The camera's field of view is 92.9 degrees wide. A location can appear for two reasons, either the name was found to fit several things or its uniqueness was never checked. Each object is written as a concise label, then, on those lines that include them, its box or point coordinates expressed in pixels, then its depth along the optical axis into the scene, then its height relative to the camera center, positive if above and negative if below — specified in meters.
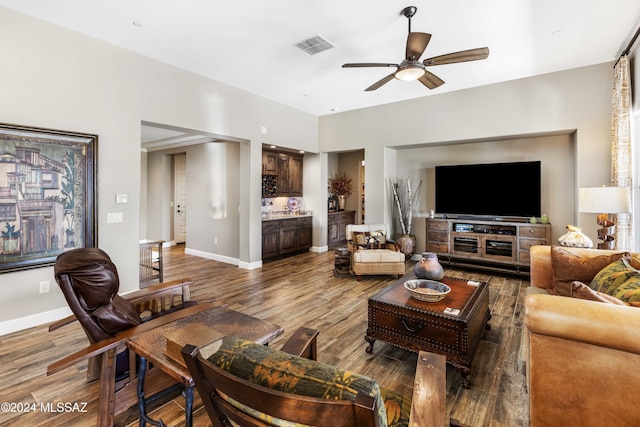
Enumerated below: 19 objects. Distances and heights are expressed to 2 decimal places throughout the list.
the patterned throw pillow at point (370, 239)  5.24 -0.47
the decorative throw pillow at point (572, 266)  2.44 -0.45
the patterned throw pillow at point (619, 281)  1.72 -0.44
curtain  3.68 +0.77
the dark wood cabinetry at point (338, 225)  7.64 -0.33
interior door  8.27 +0.39
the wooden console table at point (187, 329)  1.34 -0.63
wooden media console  4.97 -0.50
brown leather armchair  1.65 -0.64
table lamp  2.91 +0.12
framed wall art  3.03 +0.19
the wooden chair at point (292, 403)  0.66 -0.47
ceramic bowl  2.51 -0.68
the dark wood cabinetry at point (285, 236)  6.19 -0.52
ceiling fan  2.91 +1.58
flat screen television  5.10 +0.42
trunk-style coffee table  2.26 -0.88
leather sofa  1.38 -0.72
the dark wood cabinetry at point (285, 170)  6.47 +0.95
